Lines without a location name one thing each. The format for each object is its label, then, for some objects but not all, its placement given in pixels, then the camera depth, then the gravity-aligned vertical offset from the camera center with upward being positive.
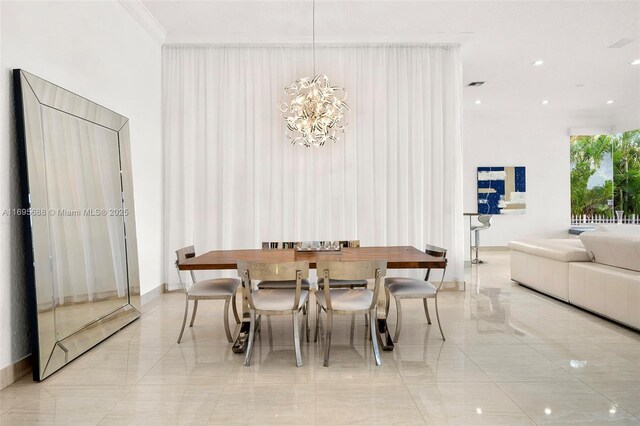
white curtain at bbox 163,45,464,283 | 5.46 +0.64
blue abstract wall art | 9.57 +0.10
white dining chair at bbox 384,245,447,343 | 3.32 -0.79
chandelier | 3.93 +0.87
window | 9.82 +0.30
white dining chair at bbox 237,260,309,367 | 2.80 -0.74
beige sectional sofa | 3.63 -0.84
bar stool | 8.06 -0.66
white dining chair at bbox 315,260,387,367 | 2.81 -0.76
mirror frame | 2.67 +0.05
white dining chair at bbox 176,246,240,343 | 3.38 -0.76
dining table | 3.09 -0.50
